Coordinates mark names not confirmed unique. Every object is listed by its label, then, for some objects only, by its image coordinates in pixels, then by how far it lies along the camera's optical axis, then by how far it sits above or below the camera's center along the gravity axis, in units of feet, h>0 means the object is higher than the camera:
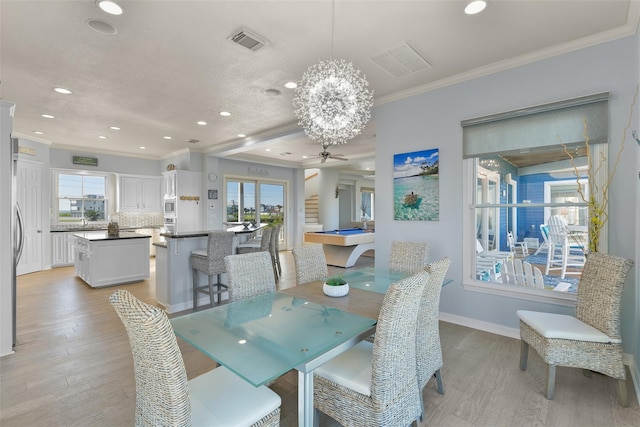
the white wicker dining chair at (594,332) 6.75 -2.81
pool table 22.40 -2.53
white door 20.18 +0.15
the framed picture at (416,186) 12.23 +1.08
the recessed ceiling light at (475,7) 7.35 +5.09
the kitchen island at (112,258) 16.98 -2.68
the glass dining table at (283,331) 4.32 -2.07
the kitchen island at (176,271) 13.09 -2.57
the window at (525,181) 9.36 +1.07
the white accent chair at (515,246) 11.00 -1.27
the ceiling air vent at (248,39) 8.64 +5.14
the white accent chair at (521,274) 10.56 -2.28
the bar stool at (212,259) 12.57 -1.98
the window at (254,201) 29.22 +1.19
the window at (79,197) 24.44 +1.32
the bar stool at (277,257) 18.93 -2.86
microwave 24.77 +0.49
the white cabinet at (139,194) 26.79 +1.76
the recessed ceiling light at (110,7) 7.31 +5.11
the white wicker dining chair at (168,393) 3.69 -2.39
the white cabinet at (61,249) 22.94 -2.75
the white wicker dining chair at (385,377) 4.80 -2.86
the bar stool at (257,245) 16.15 -1.77
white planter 7.25 -1.89
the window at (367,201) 41.11 +1.55
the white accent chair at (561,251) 10.09 -1.37
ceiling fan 23.67 +4.37
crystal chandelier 7.56 +2.87
